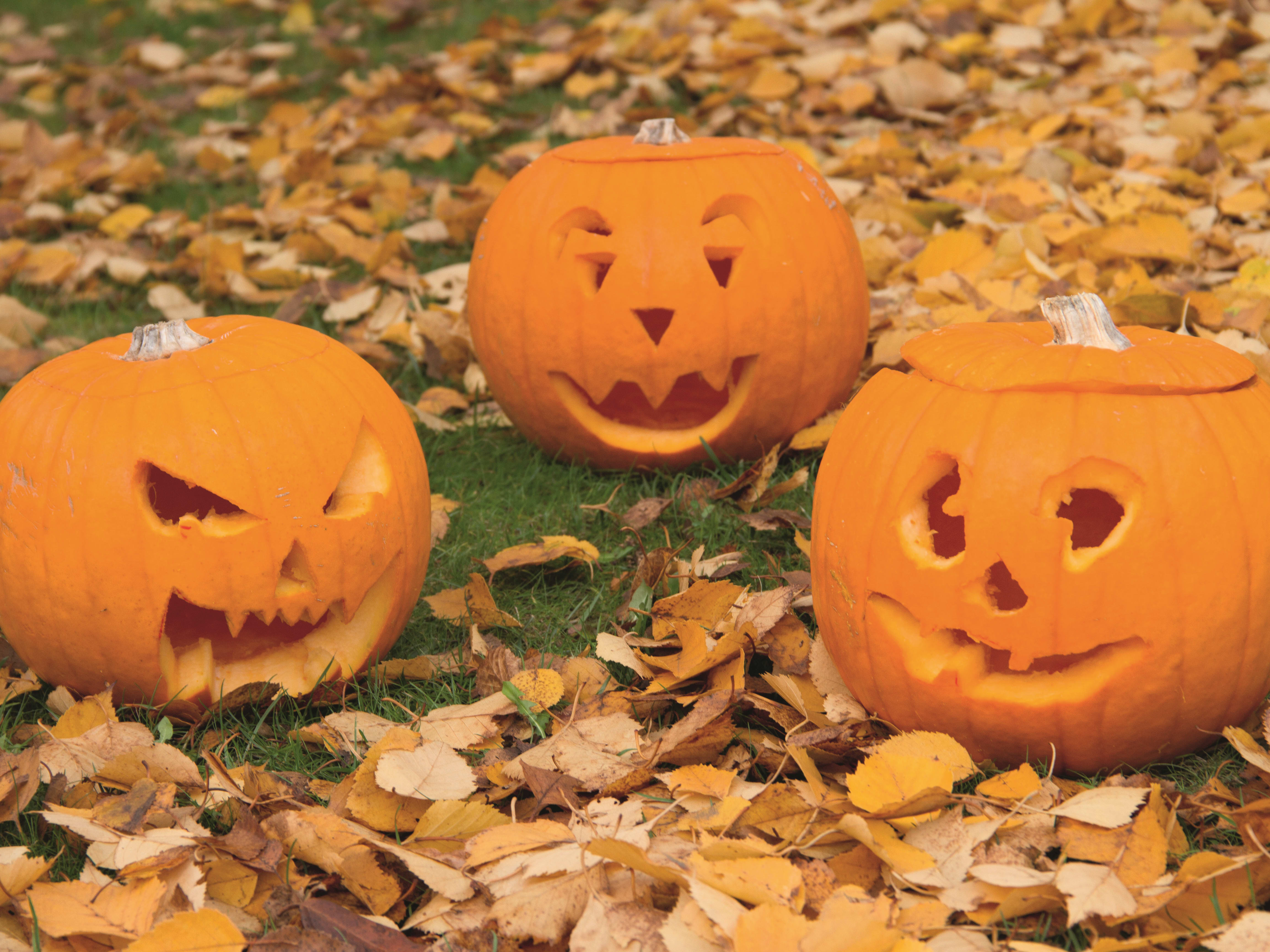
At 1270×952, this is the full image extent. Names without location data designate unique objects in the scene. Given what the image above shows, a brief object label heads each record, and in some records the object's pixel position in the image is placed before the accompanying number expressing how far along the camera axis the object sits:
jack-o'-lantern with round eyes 1.44
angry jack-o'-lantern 1.52
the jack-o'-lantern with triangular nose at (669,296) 1.75
